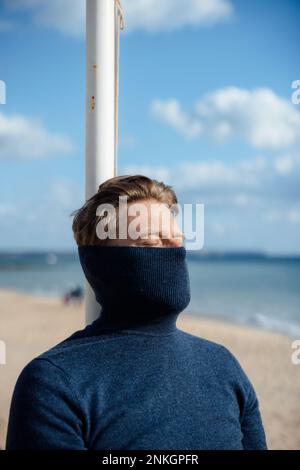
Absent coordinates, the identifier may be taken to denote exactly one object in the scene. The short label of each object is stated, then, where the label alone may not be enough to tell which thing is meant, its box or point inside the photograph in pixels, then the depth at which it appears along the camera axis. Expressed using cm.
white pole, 165
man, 124
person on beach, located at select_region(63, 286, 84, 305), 1920
